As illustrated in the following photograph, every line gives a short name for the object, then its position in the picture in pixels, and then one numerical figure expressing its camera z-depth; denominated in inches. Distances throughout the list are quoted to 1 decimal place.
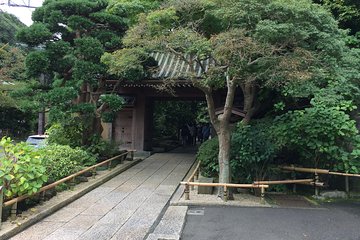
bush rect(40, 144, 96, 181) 352.2
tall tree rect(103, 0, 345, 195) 284.7
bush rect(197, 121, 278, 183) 354.3
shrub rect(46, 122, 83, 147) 494.9
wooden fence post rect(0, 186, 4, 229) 230.2
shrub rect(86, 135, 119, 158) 495.6
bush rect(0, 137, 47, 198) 243.6
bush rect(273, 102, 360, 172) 345.7
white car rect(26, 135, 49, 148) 582.8
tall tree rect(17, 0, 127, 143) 446.0
